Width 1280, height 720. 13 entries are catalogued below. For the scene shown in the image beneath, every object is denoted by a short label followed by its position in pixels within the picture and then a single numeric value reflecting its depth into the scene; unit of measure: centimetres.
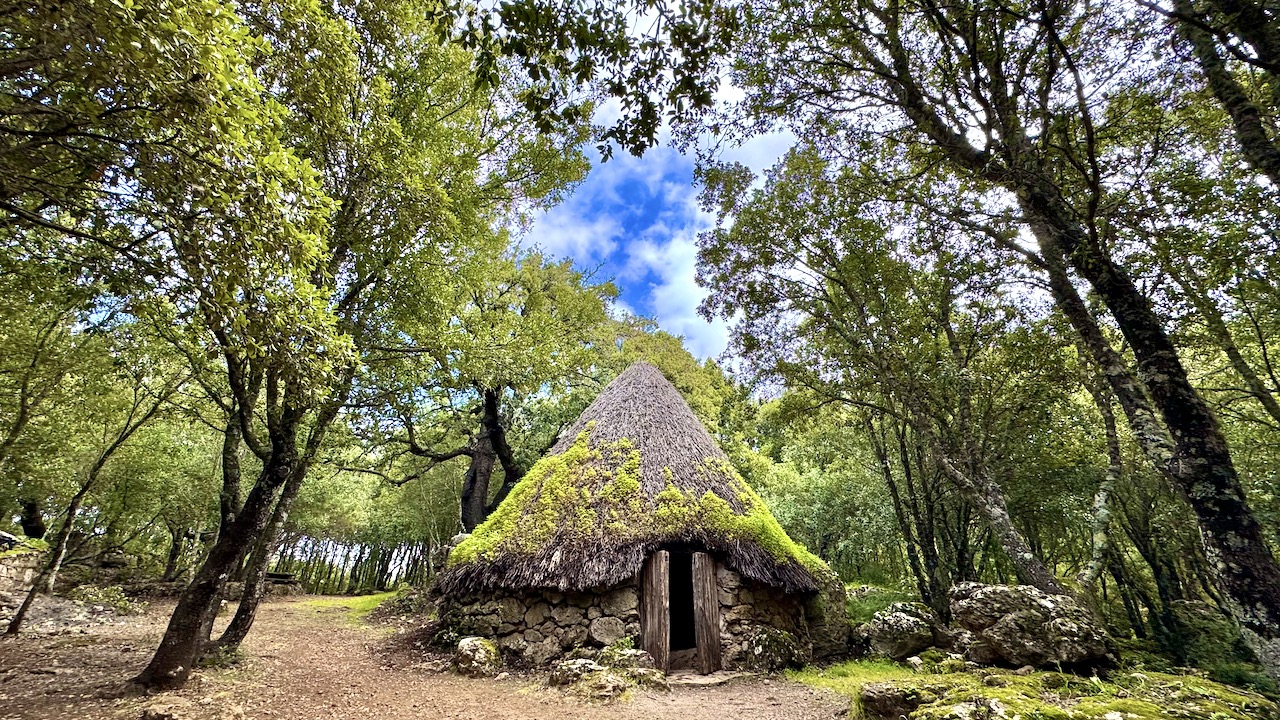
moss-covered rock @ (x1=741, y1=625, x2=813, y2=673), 763
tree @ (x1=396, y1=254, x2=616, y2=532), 875
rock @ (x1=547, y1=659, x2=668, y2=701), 604
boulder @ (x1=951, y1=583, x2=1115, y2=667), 583
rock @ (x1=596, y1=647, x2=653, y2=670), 696
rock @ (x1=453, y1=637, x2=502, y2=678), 703
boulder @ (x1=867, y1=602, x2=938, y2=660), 805
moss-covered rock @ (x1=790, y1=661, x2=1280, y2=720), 271
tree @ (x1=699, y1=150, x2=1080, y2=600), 795
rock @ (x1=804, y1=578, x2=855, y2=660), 859
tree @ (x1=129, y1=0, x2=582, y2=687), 370
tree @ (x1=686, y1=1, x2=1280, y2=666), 312
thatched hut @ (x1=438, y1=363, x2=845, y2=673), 747
